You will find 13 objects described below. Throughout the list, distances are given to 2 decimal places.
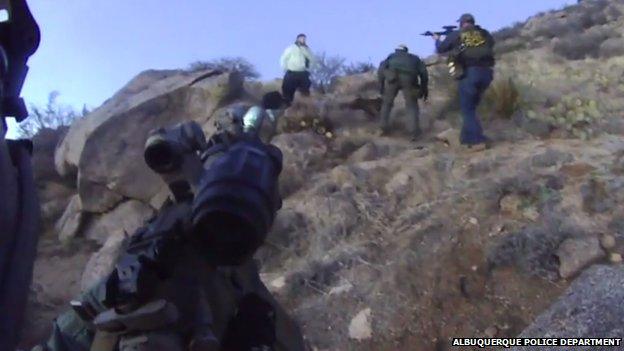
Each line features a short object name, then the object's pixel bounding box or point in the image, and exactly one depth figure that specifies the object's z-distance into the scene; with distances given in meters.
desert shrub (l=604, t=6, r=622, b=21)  22.14
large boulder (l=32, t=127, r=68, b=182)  16.47
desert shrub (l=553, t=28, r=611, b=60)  18.66
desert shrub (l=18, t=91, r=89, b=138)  19.46
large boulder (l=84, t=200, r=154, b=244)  13.86
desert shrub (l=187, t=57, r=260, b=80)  22.78
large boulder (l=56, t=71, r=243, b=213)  14.22
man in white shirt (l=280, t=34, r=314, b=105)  14.48
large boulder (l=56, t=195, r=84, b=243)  14.12
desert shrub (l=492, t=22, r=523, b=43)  22.75
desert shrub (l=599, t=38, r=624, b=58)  18.00
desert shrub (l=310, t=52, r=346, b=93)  20.50
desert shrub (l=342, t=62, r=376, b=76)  21.97
